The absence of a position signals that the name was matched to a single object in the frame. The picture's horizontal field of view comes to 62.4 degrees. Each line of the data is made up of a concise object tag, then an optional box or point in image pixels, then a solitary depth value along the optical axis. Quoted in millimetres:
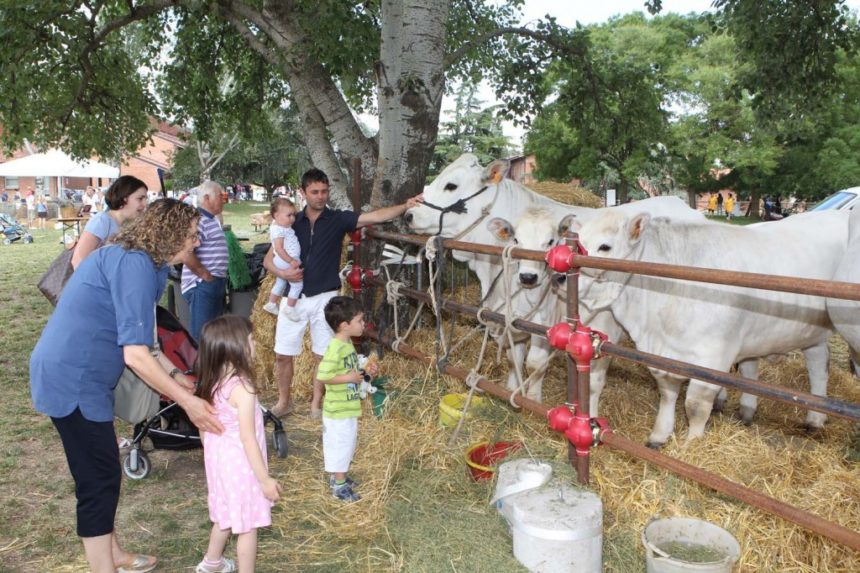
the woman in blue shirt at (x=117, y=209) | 4508
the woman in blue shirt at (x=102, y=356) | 2959
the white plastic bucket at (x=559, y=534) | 2961
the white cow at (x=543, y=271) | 4539
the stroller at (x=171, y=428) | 4633
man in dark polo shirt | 5484
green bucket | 5429
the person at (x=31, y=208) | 28719
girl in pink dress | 3141
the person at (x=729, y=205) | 44406
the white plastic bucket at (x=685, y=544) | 2883
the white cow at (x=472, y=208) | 5598
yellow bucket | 4832
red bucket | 4051
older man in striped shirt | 6094
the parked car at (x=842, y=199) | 13711
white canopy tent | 27828
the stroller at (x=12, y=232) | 21484
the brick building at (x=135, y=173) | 52728
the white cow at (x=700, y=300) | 4379
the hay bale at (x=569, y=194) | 8570
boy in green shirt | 4199
